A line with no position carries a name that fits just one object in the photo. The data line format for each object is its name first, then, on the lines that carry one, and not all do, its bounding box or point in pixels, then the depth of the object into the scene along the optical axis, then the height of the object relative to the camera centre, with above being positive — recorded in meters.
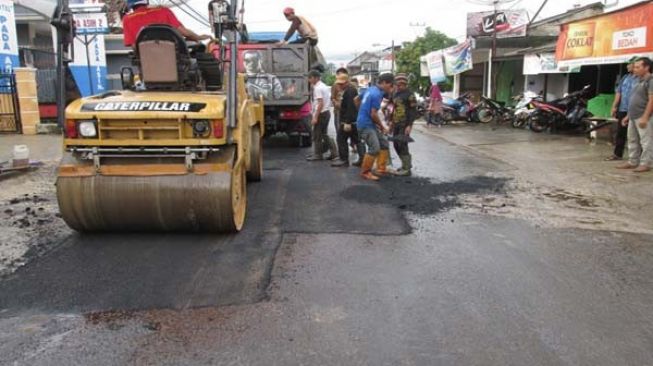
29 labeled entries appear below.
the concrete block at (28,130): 15.42 -1.38
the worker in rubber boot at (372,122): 8.82 -0.69
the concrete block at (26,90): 15.17 -0.32
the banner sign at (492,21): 24.23 +2.38
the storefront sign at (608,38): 11.21 +0.84
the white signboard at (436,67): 27.14 +0.49
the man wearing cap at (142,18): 5.90 +0.60
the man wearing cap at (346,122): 10.01 -0.77
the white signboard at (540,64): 17.19 +0.41
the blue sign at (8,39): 13.91 +0.96
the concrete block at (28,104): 15.29 -0.69
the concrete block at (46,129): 15.52 -1.36
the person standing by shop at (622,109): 9.67 -0.55
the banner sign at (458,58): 23.40 +0.80
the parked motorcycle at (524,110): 17.47 -0.99
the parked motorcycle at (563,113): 15.19 -0.96
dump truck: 12.34 +0.03
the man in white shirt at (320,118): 10.57 -0.74
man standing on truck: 12.34 +1.05
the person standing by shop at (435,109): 20.61 -1.14
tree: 41.91 +2.14
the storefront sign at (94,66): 20.75 +0.45
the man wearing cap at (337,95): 10.69 -0.33
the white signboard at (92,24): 12.89 +1.23
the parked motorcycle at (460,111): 20.91 -1.22
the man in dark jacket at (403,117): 9.25 -0.63
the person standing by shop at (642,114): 8.86 -0.56
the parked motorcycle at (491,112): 19.67 -1.17
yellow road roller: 5.18 -0.77
